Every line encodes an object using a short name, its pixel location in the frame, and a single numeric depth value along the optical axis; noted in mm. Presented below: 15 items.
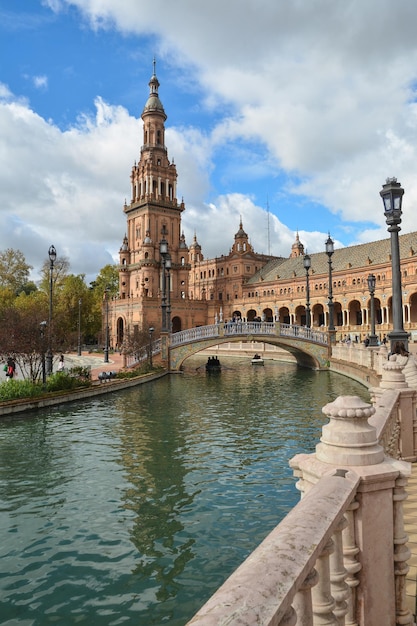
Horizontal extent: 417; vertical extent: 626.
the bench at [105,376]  28369
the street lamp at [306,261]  37406
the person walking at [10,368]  26984
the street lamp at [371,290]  30500
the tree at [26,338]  23312
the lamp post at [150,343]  36900
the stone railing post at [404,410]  8734
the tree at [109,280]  93688
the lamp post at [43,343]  23461
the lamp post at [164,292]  32688
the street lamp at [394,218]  13164
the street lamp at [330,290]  34125
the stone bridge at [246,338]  39188
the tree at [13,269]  78375
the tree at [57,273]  75188
